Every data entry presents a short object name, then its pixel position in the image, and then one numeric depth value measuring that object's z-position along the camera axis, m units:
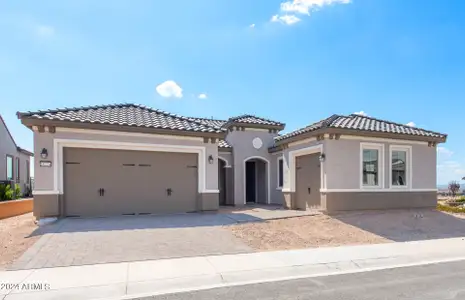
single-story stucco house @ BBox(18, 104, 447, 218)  11.25
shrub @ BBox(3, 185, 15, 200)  15.34
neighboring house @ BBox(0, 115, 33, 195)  20.12
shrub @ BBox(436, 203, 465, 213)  15.20
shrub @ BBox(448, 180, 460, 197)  30.36
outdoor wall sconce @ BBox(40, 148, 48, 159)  10.84
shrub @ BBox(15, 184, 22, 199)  16.84
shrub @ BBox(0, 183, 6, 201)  15.25
